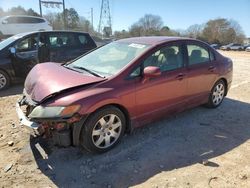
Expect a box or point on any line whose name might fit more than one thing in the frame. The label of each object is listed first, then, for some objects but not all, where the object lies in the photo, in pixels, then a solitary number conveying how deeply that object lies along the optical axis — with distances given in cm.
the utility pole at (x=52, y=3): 2353
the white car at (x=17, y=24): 1442
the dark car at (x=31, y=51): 492
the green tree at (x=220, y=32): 4137
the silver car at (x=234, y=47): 3082
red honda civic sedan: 227
